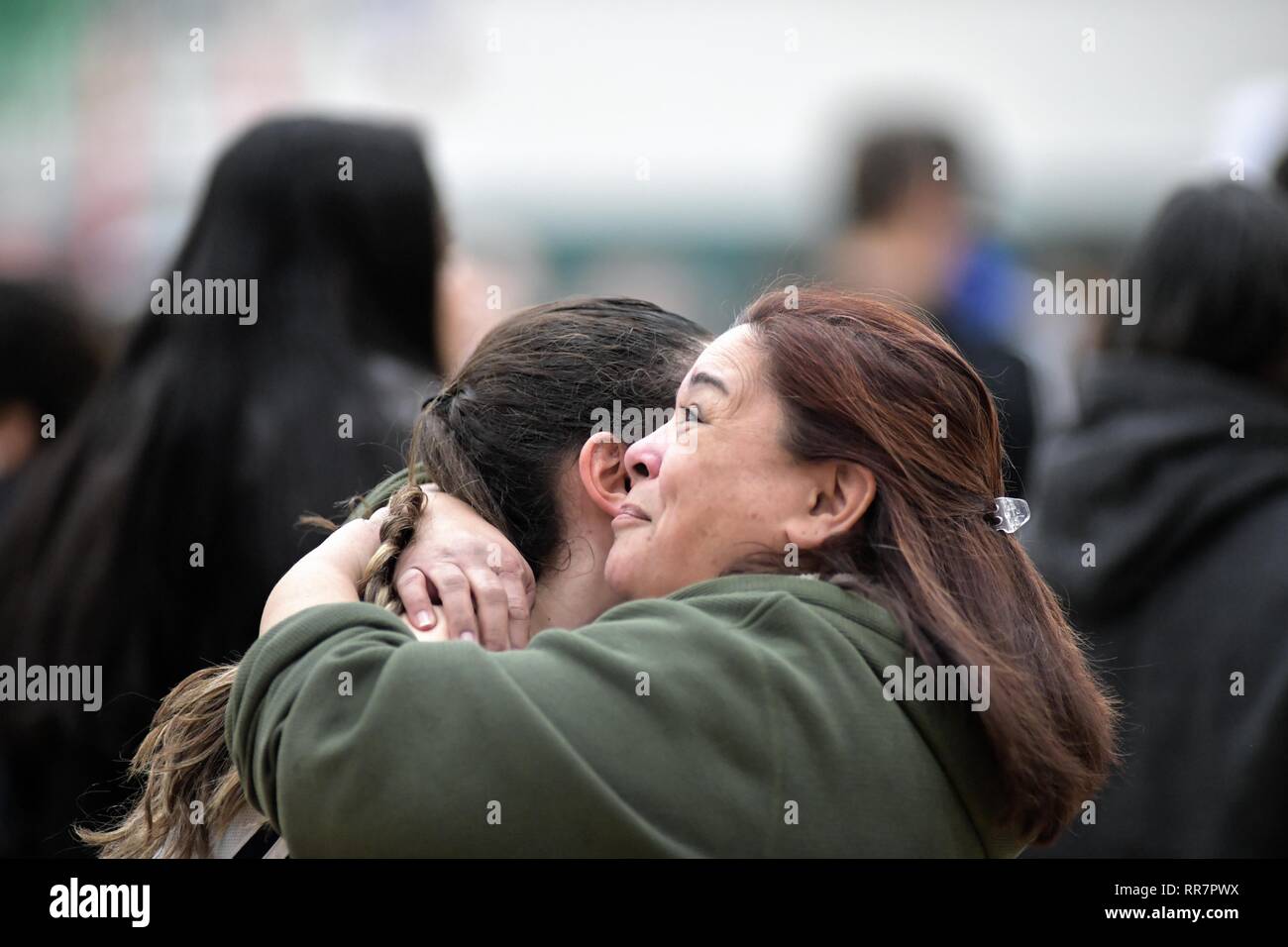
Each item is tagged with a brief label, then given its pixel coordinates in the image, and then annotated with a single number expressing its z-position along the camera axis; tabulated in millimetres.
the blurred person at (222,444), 2953
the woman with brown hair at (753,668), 1627
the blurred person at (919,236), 4352
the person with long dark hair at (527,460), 2012
